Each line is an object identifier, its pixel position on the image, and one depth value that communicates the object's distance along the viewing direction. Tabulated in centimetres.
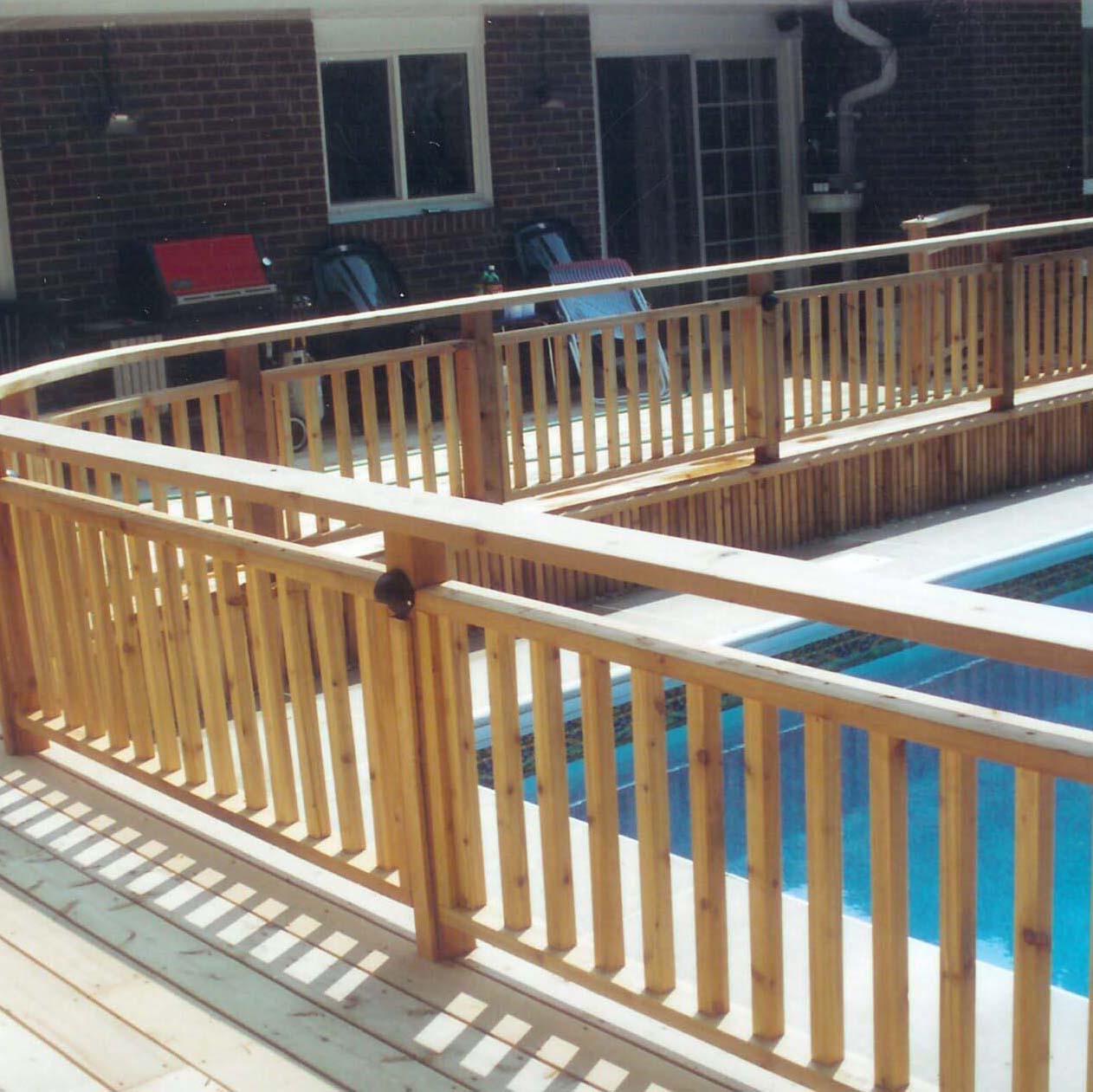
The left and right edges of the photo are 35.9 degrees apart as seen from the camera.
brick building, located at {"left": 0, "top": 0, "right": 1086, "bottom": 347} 855
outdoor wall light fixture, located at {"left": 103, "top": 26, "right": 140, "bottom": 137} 848
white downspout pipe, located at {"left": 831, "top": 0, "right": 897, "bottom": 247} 1118
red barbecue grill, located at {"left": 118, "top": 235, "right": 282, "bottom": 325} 839
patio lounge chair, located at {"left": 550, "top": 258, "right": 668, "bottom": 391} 961
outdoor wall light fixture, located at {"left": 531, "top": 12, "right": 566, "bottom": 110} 1014
